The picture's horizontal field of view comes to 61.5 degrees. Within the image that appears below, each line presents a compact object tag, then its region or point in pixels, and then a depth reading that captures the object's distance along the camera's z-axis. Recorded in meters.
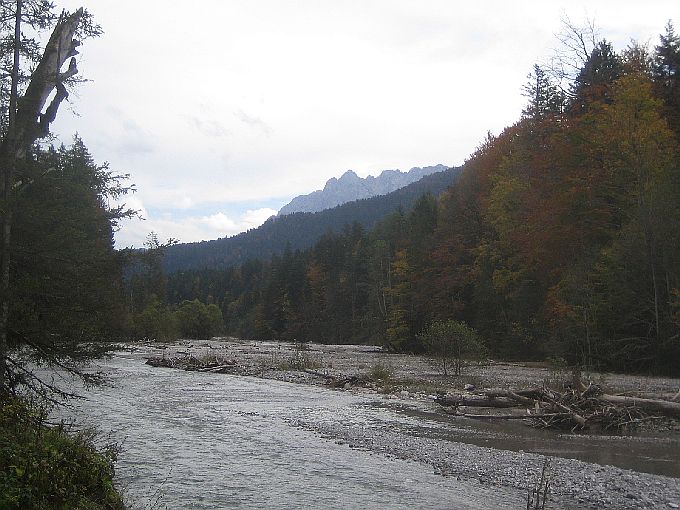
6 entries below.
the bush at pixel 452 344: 28.58
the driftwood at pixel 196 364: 34.74
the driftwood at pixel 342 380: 26.66
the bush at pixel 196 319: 96.06
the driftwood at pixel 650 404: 16.38
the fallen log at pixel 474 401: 19.06
